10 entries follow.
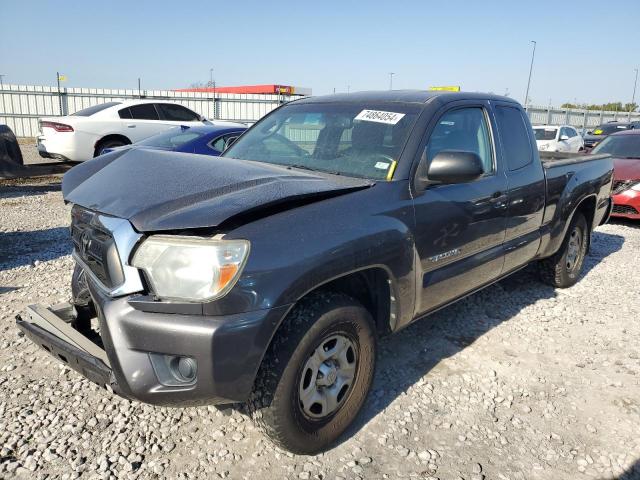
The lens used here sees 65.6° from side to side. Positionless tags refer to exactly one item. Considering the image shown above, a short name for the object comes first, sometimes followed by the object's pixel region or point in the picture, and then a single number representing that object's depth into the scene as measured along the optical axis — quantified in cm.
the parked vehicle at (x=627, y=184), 802
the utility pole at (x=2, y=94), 1983
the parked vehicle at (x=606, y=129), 1694
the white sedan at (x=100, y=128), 1059
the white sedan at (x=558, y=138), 1585
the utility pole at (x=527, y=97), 3096
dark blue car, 730
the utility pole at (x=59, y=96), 2031
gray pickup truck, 205
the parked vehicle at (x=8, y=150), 734
